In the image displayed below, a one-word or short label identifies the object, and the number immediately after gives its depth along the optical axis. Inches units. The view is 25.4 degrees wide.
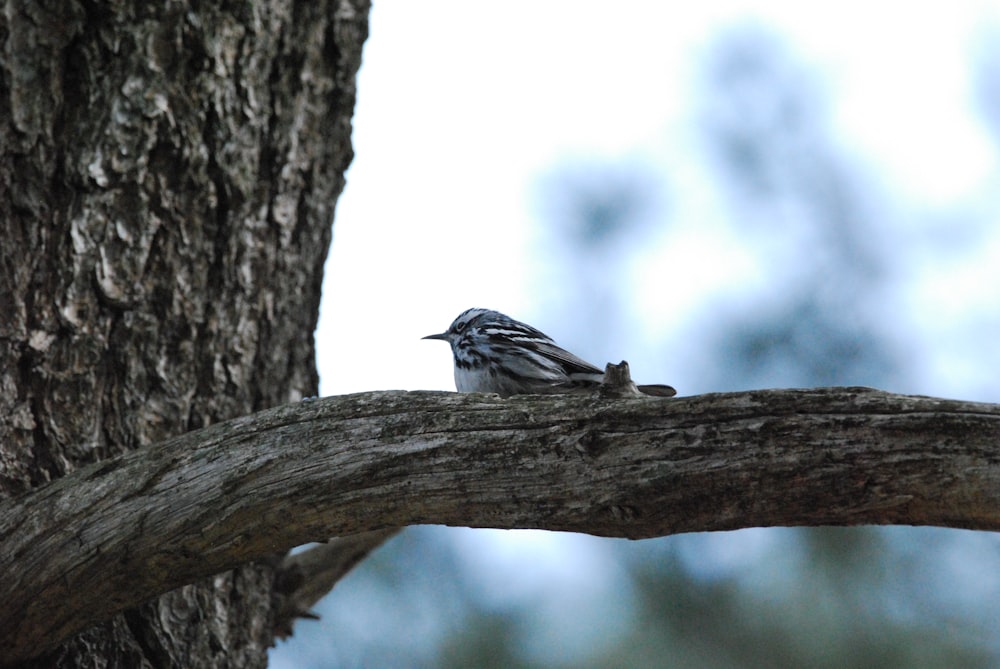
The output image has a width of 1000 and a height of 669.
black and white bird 372.5
